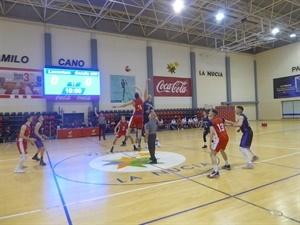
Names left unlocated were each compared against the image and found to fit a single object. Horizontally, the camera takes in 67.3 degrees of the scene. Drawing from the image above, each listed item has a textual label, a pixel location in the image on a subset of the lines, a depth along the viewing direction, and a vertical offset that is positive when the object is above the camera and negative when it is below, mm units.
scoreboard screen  14938 +2604
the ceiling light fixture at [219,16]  15462 +6829
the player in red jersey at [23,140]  5859 -521
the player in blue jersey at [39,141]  6512 -619
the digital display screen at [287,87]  23417 +2792
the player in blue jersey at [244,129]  5805 -401
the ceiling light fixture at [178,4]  13047 +6524
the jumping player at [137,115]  8164 +76
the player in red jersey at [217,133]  5066 -420
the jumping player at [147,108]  8148 +319
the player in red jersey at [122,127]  8964 -377
